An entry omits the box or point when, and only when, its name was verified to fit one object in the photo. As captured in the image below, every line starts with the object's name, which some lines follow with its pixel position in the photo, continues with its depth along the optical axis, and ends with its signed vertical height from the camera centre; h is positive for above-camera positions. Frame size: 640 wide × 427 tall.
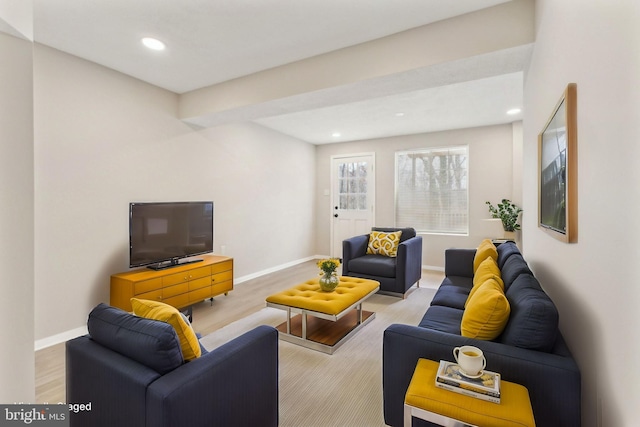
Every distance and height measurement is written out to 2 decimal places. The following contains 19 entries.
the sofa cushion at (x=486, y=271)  2.09 -0.42
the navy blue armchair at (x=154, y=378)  1.12 -0.65
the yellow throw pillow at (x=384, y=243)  4.38 -0.44
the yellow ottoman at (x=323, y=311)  2.56 -0.82
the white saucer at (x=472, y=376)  1.24 -0.65
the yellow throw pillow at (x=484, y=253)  2.82 -0.38
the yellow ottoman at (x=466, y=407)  1.07 -0.70
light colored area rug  1.79 -1.15
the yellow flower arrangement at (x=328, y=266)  2.92 -0.50
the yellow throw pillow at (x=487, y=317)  1.48 -0.51
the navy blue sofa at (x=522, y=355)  1.23 -0.63
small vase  2.96 -0.66
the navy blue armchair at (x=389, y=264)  3.92 -0.68
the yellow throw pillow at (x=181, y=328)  1.32 -0.49
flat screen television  3.14 -0.21
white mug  1.24 -0.60
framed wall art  1.36 +0.21
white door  6.25 +0.33
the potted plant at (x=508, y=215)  4.65 -0.04
